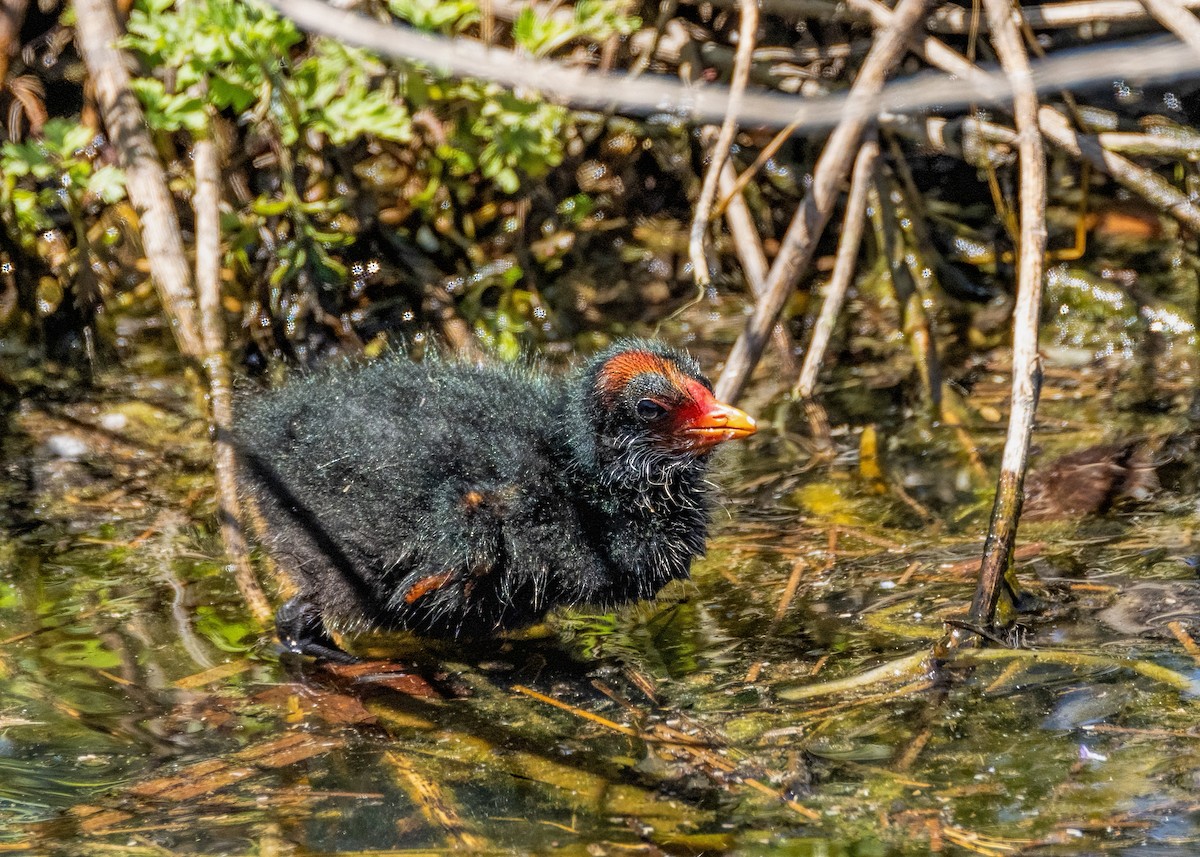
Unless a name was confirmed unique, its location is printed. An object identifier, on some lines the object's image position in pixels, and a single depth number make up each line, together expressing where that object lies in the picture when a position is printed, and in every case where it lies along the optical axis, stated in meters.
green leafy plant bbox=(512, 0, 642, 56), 9.41
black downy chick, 6.52
